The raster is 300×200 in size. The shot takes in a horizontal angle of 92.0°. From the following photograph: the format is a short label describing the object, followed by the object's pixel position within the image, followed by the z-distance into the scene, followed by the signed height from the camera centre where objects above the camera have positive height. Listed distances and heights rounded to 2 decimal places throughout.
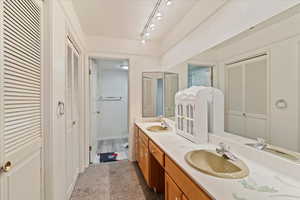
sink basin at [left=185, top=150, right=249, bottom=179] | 1.04 -0.51
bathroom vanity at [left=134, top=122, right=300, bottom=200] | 0.76 -0.48
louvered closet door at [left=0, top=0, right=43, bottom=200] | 0.77 +0.00
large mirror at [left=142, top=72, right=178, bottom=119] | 2.87 +0.13
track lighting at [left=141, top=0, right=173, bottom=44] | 1.75 +1.17
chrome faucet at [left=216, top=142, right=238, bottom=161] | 1.12 -0.43
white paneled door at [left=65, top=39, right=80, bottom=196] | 1.85 -0.27
